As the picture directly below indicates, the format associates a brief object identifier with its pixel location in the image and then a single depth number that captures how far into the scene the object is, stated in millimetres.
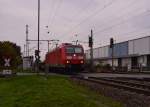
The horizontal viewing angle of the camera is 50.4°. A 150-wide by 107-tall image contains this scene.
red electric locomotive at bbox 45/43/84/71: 17418
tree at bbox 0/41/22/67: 30032
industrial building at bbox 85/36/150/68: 30938
